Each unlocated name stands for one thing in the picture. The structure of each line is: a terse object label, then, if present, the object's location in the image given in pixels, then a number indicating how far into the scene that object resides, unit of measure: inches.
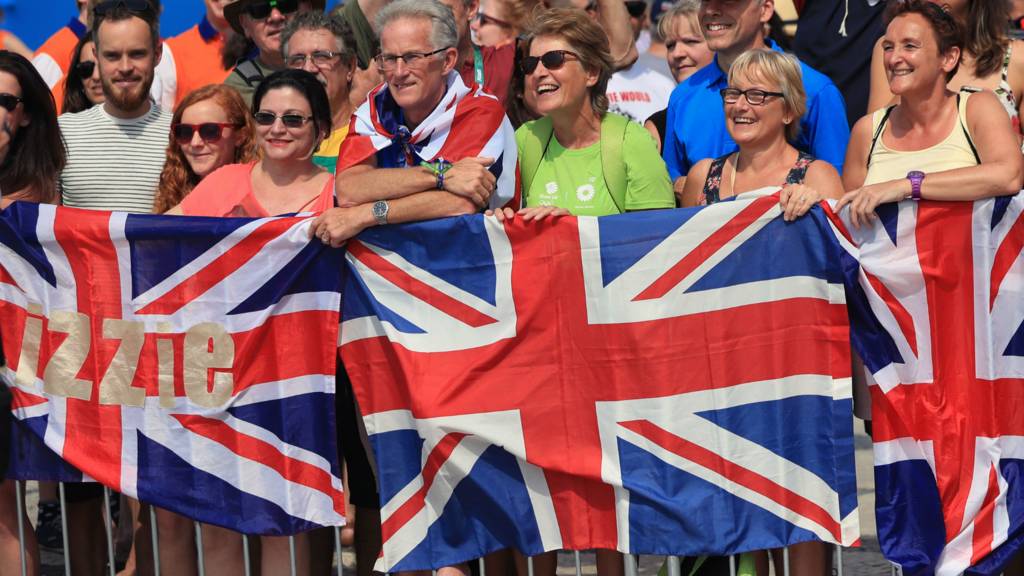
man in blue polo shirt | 463.2
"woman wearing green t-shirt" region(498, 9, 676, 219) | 415.5
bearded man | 493.7
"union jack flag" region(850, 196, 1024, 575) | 370.3
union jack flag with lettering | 399.5
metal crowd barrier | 387.5
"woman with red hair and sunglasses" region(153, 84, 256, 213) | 467.8
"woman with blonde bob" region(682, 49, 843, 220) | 405.7
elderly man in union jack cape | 391.5
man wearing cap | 554.9
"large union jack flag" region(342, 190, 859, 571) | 375.6
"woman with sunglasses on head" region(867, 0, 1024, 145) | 437.1
